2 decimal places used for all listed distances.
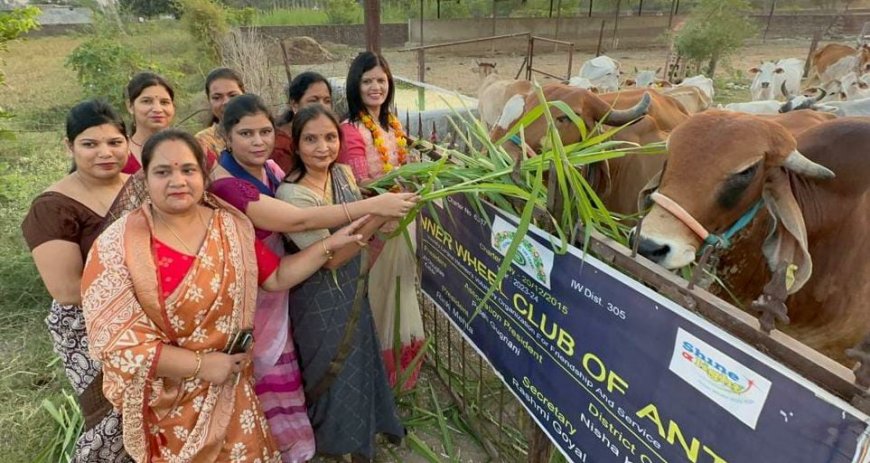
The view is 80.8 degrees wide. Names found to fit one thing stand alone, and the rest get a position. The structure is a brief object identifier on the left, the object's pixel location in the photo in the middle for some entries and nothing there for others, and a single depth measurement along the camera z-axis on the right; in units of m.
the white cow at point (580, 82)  8.31
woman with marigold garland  2.81
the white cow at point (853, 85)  7.31
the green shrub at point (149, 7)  21.04
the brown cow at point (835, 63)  9.41
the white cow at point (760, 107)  5.42
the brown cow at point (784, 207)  1.76
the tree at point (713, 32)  13.96
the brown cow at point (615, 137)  2.97
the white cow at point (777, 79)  9.59
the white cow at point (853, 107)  4.54
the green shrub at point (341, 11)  23.22
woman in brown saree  1.89
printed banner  0.98
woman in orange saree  1.66
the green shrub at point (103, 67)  9.46
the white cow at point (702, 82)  7.81
